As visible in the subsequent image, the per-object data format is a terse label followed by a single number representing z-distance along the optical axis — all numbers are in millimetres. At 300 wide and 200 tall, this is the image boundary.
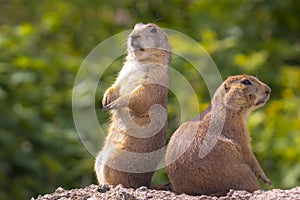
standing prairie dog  13656
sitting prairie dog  12852
